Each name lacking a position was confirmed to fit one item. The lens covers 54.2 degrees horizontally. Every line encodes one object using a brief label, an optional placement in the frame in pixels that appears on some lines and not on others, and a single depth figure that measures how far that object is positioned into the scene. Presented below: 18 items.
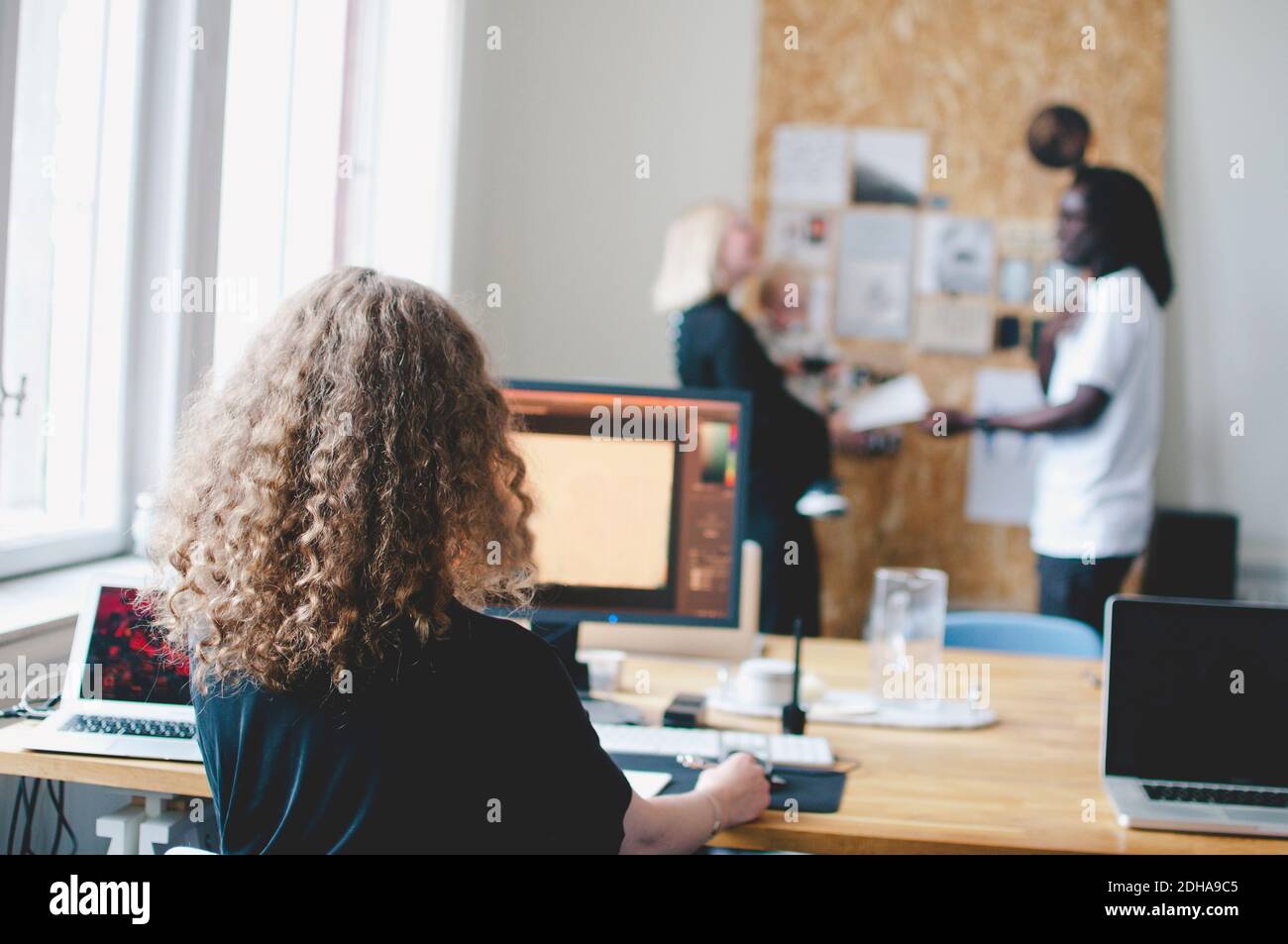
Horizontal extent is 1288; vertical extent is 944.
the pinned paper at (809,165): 4.42
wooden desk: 1.56
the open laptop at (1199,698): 1.68
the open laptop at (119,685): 1.65
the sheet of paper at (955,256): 4.39
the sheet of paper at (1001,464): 4.41
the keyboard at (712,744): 1.81
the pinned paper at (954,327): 4.41
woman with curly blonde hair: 1.21
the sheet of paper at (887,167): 4.41
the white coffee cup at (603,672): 2.17
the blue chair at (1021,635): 2.76
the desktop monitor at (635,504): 2.11
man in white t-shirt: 3.35
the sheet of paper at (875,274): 4.43
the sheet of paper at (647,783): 1.63
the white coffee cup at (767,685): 2.09
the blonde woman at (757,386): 3.66
